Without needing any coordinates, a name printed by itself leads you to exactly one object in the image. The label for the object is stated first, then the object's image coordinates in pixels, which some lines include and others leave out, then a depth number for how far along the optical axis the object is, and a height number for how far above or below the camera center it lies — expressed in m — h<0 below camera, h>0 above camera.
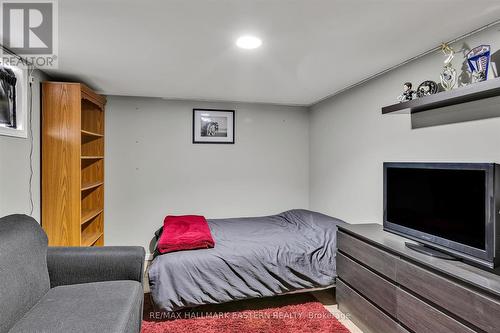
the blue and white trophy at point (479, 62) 1.87 +0.67
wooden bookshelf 2.95 +0.03
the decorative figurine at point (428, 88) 2.30 +0.60
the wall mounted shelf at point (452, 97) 1.74 +0.46
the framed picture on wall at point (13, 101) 2.28 +0.53
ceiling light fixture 2.15 +0.93
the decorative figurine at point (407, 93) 2.46 +0.60
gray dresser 1.53 -0.78
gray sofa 1.65 -0.84
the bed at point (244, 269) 2.55 -0.96
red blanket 2.82 -0.72
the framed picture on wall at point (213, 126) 4.32 +0.58
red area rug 2.47 -1.37
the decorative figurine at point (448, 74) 2.14 +0.67
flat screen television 1.67 -0.28
